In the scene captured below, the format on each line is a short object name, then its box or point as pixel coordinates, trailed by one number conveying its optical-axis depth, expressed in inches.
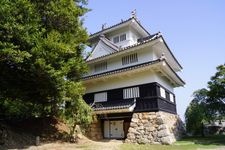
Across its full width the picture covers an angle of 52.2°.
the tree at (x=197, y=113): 974.4
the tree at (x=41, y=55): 513.3
